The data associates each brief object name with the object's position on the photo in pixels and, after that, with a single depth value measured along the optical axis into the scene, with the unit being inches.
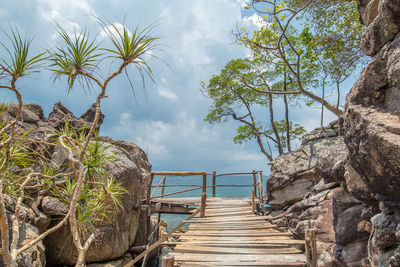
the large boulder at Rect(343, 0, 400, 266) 123.6
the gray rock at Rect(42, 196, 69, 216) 268.2
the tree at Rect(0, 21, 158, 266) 124.8
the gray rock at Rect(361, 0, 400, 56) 132.0
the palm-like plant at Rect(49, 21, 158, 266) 132.0
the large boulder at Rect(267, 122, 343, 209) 374.9
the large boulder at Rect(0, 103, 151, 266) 268.2
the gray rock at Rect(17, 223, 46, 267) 190.5
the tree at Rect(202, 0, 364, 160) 379.2
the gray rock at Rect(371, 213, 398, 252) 135.1
